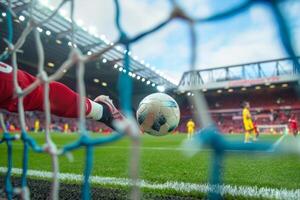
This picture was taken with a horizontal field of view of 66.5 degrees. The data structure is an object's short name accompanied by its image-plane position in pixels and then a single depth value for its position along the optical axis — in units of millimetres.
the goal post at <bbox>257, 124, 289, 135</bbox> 15437
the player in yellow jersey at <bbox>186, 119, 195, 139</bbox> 10922
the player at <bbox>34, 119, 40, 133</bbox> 15893
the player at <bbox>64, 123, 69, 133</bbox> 17926
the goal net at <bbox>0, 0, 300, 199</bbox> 541
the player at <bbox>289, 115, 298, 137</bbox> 8214
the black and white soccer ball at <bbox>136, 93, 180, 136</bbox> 1591
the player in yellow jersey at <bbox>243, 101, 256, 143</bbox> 6037
